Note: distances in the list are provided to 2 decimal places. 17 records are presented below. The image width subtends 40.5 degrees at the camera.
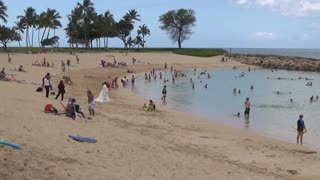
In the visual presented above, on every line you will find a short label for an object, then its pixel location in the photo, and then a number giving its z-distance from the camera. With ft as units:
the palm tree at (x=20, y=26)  317.30
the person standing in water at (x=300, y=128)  65.67
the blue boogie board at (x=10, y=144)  35.73
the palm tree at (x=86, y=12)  319.27
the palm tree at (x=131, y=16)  358.43
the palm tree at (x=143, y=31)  377.09
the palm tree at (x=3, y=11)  239.91
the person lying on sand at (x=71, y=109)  58.85
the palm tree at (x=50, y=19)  302.86
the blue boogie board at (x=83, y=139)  43.93
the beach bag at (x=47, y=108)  59.71
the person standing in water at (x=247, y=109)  93.71
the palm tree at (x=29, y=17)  307.99
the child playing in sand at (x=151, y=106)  88.65
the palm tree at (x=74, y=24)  320.70
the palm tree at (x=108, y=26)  325.01
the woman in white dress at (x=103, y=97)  93.35
